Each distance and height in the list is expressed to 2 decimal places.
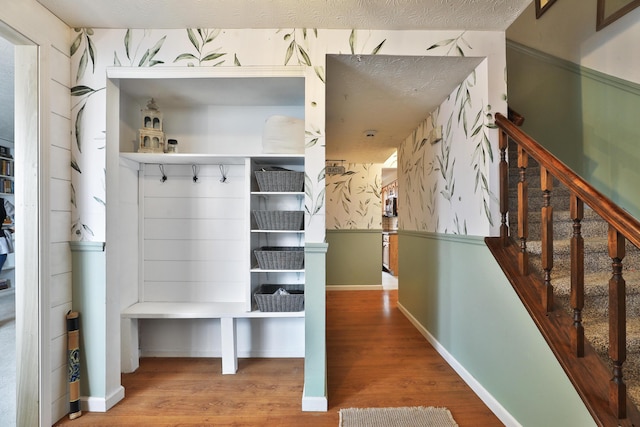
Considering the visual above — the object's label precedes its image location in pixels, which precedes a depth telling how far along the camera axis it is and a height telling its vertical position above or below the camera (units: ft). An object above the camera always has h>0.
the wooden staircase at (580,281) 3.15 -1.07
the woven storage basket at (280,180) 6.18 +0.82
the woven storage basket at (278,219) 6.20 -0.07
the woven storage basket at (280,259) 6.13 -0.96
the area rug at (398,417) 4.88 -3.70
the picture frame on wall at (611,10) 5.88 +4.56
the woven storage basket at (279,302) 6.14 -1.92
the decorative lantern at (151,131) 6.26 +1.97
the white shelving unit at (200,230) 6.62 -0.32
